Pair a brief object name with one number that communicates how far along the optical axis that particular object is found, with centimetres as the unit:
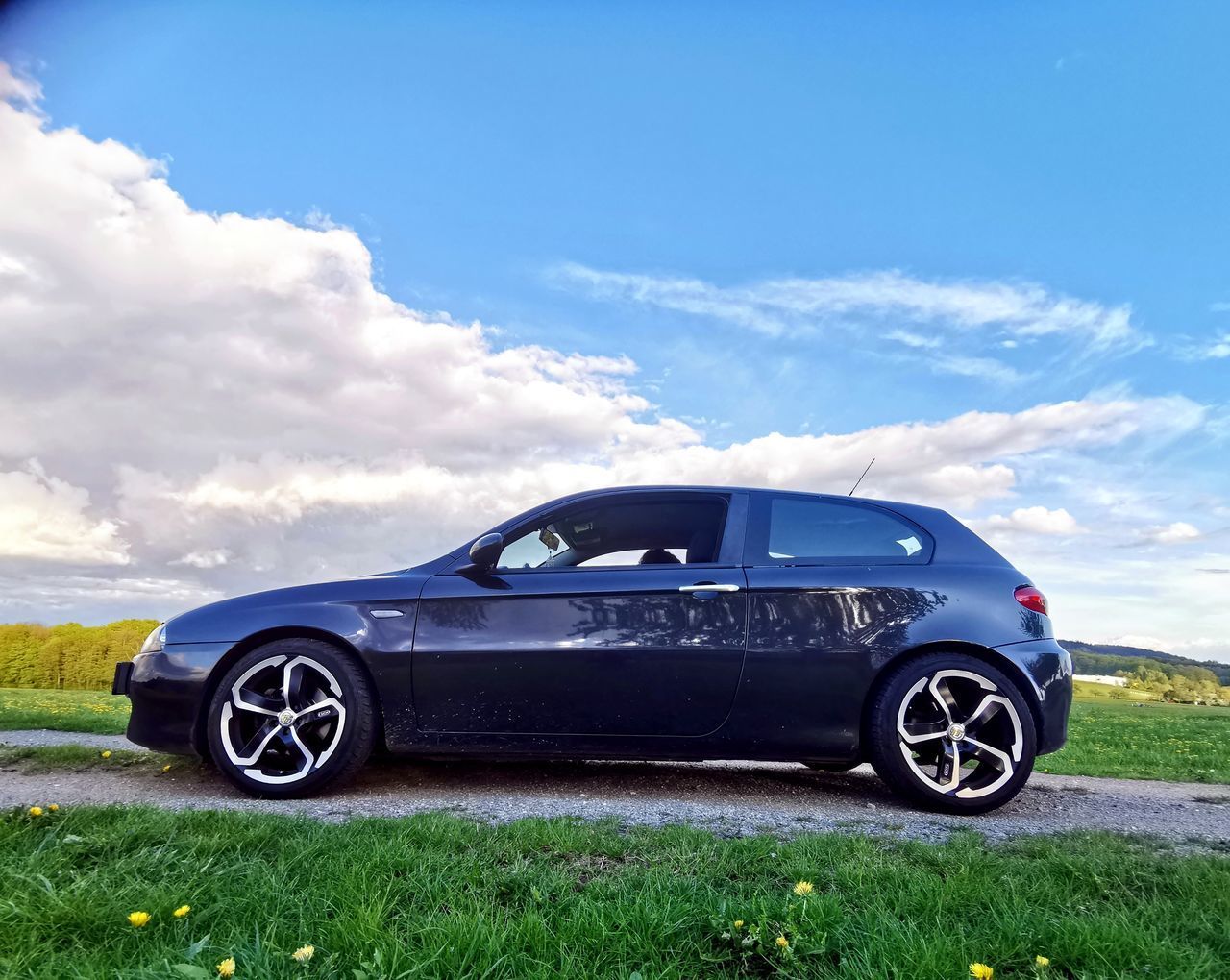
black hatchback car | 386
